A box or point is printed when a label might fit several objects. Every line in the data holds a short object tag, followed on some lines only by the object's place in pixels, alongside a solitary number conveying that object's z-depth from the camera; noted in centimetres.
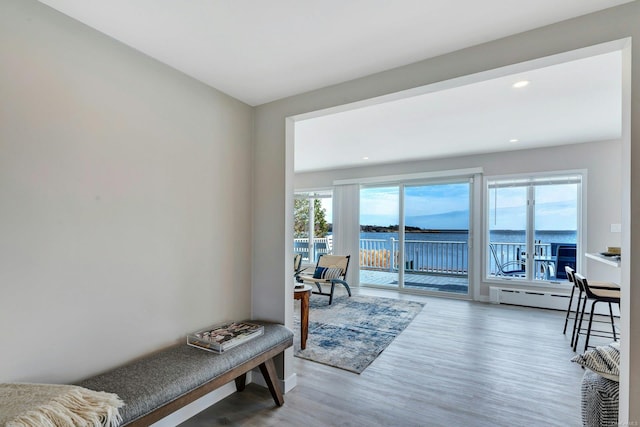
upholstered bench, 144
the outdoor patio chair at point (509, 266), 498
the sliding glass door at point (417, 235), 563
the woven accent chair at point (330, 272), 520
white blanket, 110
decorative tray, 194
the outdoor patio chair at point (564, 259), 465
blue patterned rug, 304
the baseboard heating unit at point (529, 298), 457
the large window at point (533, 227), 466
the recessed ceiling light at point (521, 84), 253
